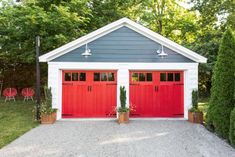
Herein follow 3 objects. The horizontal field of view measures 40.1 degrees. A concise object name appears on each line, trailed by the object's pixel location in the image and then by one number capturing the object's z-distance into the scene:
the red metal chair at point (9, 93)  19.20
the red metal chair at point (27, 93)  19.12
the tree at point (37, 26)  15.77
